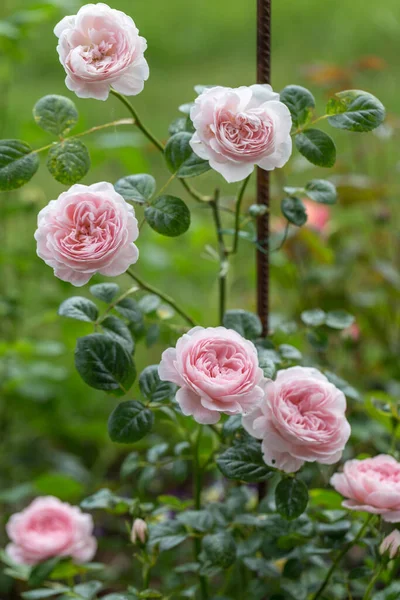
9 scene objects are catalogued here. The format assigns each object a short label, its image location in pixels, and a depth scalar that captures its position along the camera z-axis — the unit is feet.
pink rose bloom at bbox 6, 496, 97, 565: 5.59
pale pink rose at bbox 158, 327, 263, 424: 4.63
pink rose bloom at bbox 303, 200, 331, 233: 7.75
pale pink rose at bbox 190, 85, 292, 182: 4.68
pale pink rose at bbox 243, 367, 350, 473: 4.80
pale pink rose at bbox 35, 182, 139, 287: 4.64
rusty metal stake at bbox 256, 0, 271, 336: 5.14
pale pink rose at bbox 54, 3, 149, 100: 4.71
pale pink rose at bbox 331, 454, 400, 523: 4.94
